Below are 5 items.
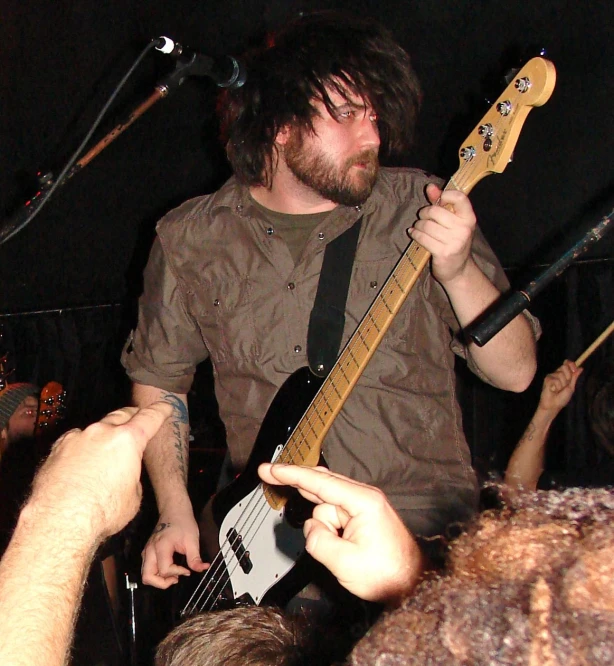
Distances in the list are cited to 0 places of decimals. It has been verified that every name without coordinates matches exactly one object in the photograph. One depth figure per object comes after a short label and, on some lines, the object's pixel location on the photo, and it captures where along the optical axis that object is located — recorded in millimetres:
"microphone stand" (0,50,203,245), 1433
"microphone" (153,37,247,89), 1449
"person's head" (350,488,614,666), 524
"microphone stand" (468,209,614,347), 1137
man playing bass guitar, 1877
